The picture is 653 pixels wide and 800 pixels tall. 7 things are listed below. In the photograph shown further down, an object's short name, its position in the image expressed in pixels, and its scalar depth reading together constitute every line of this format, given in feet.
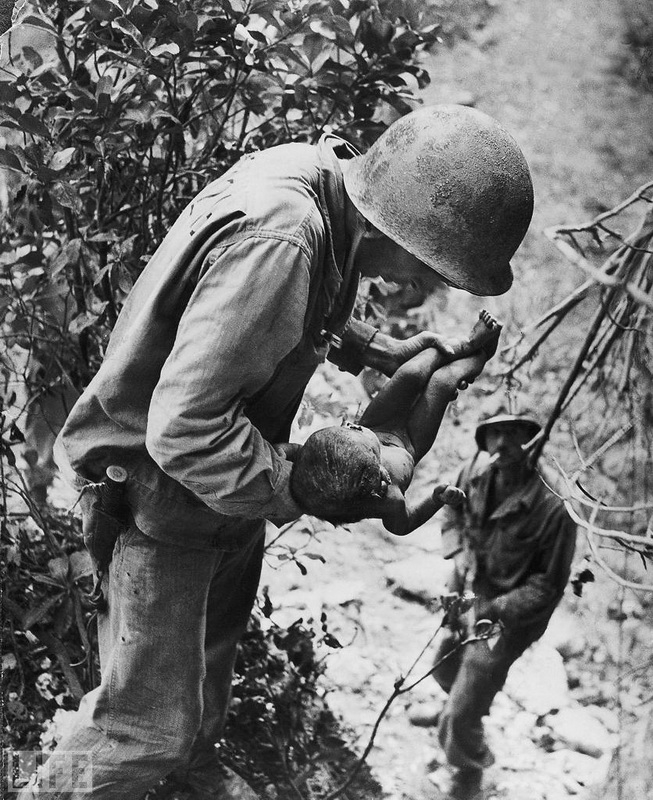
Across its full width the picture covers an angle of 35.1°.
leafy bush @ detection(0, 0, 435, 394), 8.33
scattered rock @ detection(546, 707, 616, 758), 11.73
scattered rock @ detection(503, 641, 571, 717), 12.48
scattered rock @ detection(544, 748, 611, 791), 11.21
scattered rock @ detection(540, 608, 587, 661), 13.53
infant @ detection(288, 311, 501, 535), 6.12
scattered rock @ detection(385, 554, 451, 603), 13.51
